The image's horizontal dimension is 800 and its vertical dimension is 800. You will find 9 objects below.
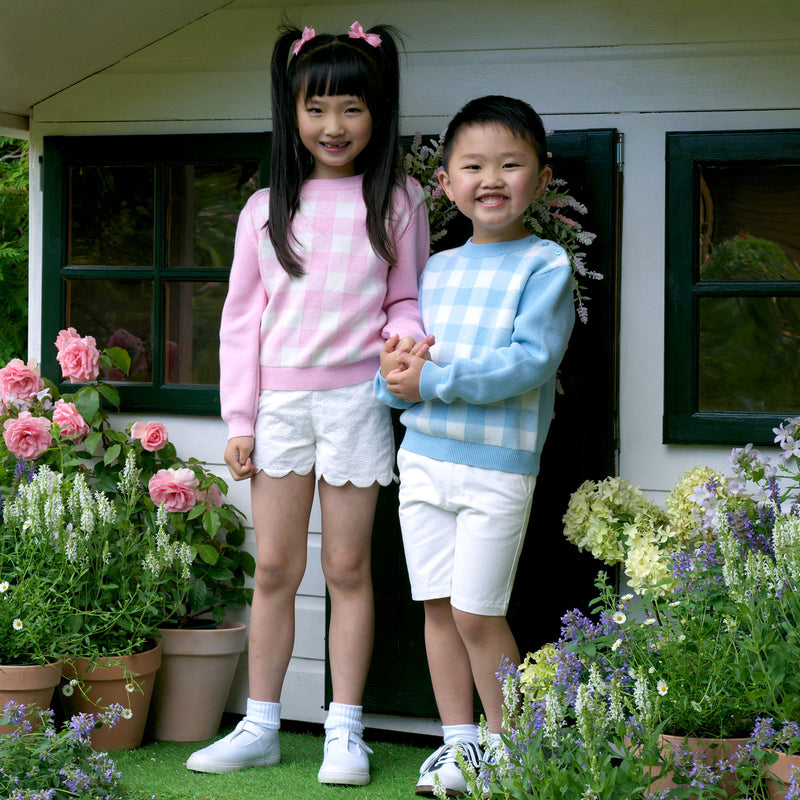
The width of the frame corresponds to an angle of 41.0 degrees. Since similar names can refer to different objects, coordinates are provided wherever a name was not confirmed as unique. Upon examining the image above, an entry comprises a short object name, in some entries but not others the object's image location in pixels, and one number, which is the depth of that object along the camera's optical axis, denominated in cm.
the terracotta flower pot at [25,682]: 293
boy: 270
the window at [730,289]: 315
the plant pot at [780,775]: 201
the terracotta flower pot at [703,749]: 208
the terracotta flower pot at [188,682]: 335
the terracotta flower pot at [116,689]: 311
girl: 294
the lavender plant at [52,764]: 246
